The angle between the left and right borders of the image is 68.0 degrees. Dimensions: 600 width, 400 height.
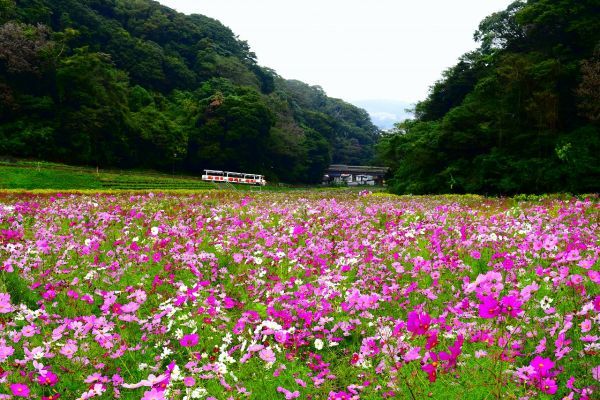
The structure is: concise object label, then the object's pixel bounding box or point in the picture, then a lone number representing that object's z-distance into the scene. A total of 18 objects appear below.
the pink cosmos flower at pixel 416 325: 1.88
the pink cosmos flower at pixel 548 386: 2.13
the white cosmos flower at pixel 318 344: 3.09
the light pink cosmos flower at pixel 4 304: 3.19
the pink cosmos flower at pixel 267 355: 2.83
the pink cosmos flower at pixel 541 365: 2.12
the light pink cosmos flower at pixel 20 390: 2.38
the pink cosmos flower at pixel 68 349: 2.95
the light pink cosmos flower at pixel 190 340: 2.65
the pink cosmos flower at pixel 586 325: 2.47
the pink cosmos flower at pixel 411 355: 2.18
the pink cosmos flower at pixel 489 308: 2.10
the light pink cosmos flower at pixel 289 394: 2.51
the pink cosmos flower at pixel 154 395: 2.06
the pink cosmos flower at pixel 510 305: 2.06
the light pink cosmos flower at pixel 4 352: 2.61
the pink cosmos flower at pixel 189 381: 2.28
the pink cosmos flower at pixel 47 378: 2.57
